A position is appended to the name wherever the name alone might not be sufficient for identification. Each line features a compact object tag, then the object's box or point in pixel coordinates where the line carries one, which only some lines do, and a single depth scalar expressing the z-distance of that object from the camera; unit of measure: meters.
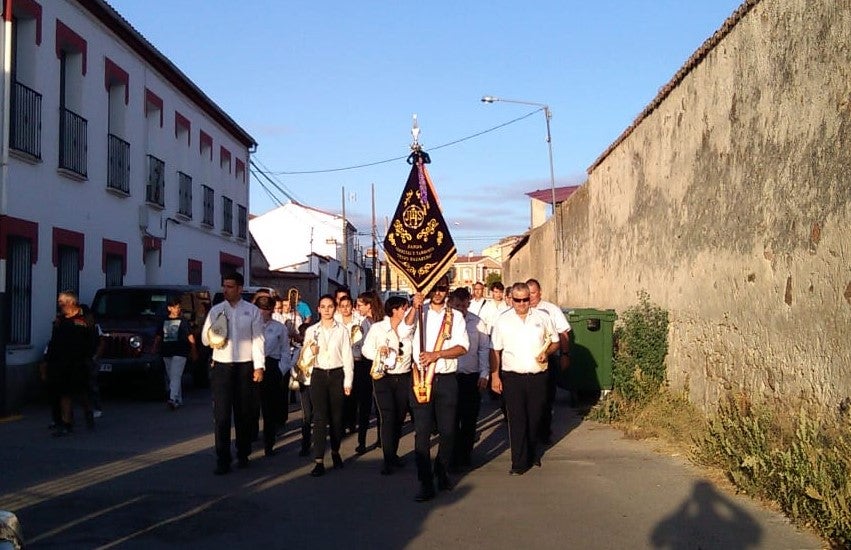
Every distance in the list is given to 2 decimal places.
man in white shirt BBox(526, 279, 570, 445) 11.29
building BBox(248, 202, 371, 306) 50.32
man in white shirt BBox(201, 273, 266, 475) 9.54
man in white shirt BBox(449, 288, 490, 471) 9.95
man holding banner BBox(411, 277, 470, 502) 8.61
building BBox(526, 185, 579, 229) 40.19
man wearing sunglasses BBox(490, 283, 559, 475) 9.42
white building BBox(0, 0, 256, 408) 15.80
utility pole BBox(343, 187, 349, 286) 52.73
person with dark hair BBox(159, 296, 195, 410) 14.87
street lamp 24.47
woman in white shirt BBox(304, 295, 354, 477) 9.77
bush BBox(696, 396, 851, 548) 6.54
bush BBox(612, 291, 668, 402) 13.10
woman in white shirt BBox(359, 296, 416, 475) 9.54
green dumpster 13.68
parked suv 15.79
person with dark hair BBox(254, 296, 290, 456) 10.80
